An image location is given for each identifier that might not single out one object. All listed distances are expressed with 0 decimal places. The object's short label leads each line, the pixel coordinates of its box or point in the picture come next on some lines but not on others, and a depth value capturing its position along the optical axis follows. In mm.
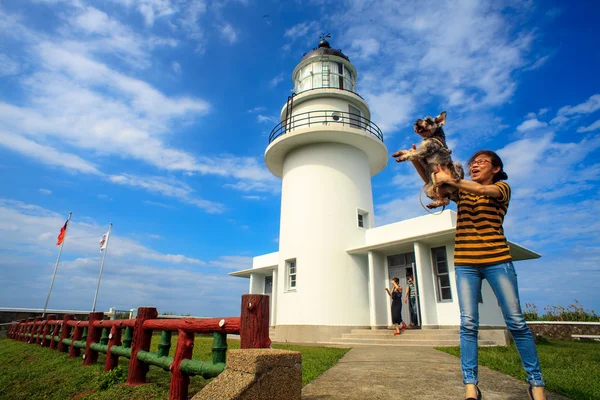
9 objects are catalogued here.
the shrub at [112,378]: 4590
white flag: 18422
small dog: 2854
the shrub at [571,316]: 13266
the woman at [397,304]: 10566
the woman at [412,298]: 11719
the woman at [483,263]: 2521
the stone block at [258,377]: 2322
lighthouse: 10867
